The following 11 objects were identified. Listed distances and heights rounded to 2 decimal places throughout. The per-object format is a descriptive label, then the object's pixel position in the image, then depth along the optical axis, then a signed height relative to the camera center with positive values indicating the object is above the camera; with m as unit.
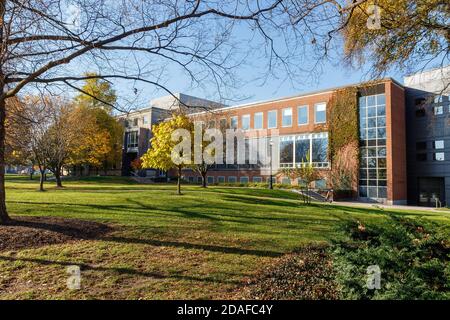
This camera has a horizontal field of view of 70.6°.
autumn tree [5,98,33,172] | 12.26 +2.13
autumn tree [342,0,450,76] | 6.60 +3.11
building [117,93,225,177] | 50.16 +5.07
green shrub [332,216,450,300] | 3.88 -1.37
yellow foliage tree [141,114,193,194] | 18.44 +1.44
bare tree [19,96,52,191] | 22.31 +2.11
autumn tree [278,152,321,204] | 17.95 -0.16
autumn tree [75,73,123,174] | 40.59 +5.47
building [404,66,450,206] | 30.87 +2.01
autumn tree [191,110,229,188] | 20.72 +2.16
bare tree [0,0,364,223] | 5.38 +2.58
